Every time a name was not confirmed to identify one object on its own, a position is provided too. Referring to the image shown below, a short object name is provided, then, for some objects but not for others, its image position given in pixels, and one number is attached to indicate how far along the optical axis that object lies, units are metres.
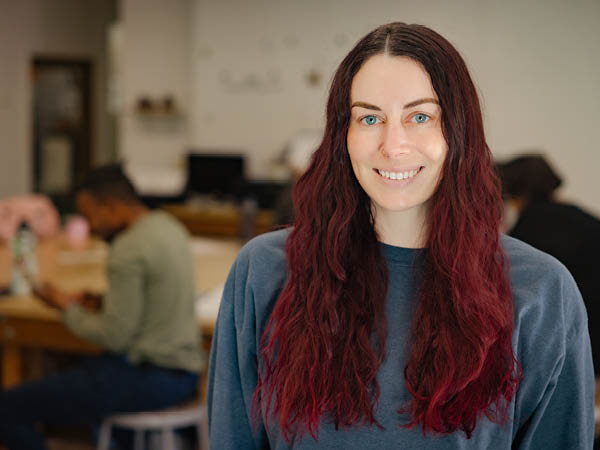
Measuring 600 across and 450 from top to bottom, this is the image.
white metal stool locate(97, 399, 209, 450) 2.24
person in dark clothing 2.27
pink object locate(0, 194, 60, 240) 3.76
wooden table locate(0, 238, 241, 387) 2.62
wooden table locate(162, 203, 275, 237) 5.83
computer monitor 6.26
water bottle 2.83
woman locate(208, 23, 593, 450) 1.01
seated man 2.31
